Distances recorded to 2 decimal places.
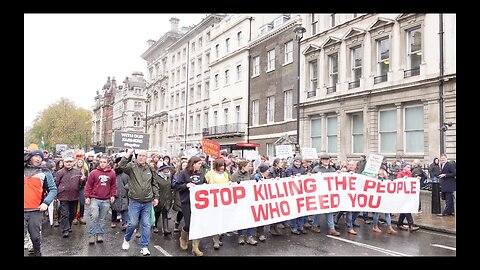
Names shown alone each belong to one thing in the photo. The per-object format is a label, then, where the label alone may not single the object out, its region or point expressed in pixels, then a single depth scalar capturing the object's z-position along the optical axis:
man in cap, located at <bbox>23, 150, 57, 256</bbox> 6.61
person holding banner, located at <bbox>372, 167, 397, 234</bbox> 9.98
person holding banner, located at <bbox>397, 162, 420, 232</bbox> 10.27
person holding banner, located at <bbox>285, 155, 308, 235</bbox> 9.81
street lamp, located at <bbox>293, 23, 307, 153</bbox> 21.03
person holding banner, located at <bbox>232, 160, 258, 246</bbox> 8.83
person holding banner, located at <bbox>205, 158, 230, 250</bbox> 8.52
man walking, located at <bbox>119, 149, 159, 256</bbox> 7.78
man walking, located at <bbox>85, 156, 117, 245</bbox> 8.64
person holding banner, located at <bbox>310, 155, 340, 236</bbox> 9.68
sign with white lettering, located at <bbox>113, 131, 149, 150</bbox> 8.79
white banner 8.16
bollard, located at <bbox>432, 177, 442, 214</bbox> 12.36
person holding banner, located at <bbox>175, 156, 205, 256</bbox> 8.02
